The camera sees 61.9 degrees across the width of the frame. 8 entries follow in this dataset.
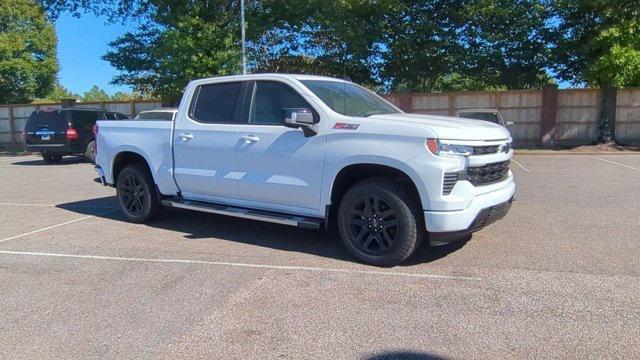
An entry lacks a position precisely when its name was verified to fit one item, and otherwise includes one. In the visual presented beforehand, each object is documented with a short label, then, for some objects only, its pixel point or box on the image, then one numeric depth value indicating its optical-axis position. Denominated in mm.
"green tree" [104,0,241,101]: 22047
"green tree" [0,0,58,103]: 36688
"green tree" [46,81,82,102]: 43806
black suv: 17406
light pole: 20406
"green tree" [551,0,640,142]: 20375
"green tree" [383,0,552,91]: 23141
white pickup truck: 5086
